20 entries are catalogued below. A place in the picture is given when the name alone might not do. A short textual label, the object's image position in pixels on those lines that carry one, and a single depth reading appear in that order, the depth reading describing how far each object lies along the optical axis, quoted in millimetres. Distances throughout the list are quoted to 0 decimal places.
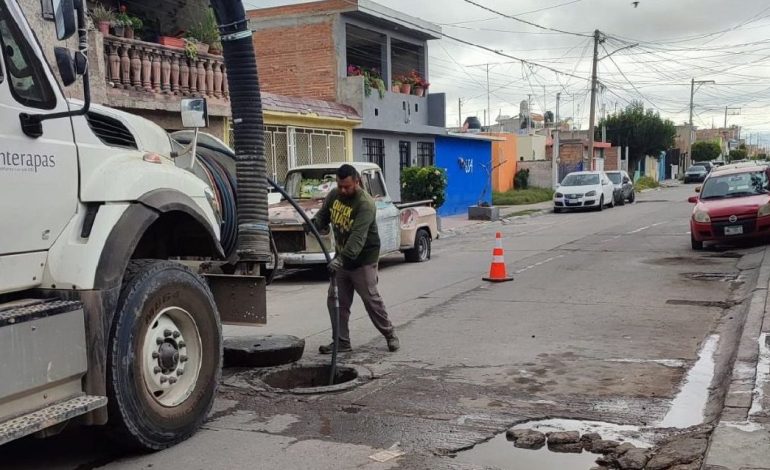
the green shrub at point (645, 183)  50362
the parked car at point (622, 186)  31961
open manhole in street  6094
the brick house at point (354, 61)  22094
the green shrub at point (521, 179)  40500
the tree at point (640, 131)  57375
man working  6945
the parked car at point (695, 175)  58750
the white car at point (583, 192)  28172
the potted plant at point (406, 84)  25453
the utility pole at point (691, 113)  77675
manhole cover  6578
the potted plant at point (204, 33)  14828
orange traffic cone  11750
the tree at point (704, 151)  87125
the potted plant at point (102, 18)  12398
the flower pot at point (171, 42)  14008
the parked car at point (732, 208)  13891
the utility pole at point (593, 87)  36188
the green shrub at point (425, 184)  21578
